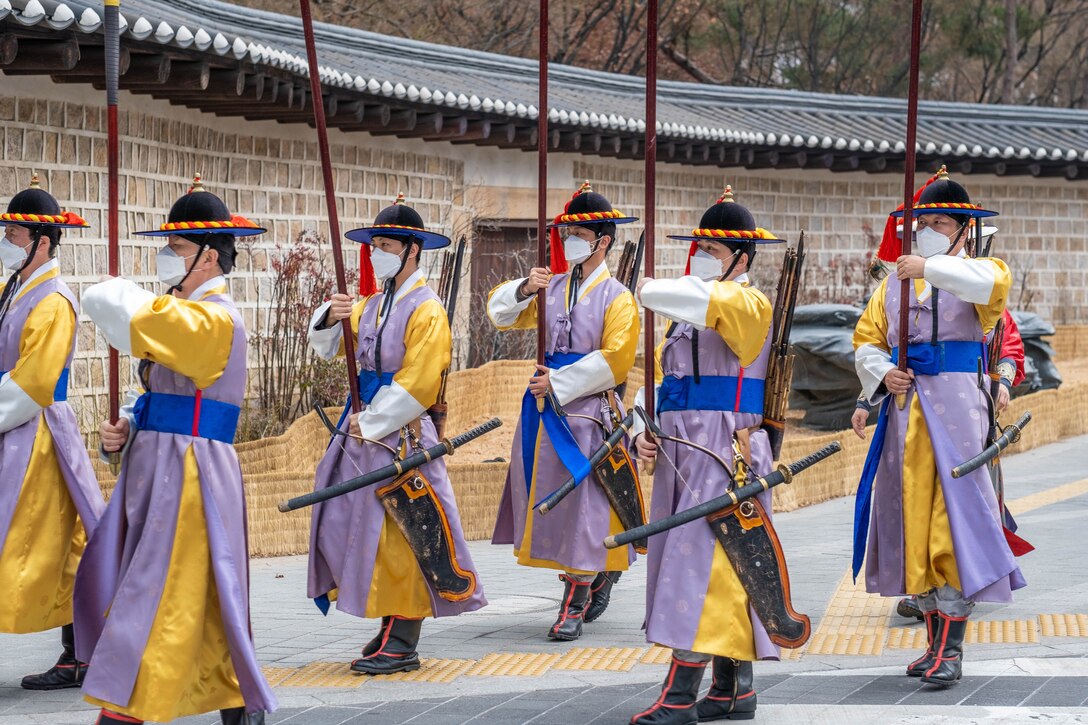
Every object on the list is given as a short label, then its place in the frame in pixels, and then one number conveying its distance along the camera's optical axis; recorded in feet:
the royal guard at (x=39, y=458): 36.24
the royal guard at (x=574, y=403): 42.86
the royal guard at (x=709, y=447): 32.91
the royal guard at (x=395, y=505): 38.01
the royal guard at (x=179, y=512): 29.48
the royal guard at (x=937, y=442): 36.63
